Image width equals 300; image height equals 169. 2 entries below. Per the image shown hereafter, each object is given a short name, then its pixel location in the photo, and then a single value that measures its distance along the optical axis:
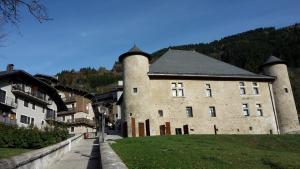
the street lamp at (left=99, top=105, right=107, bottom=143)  17.71
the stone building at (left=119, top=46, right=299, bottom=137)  24.14
